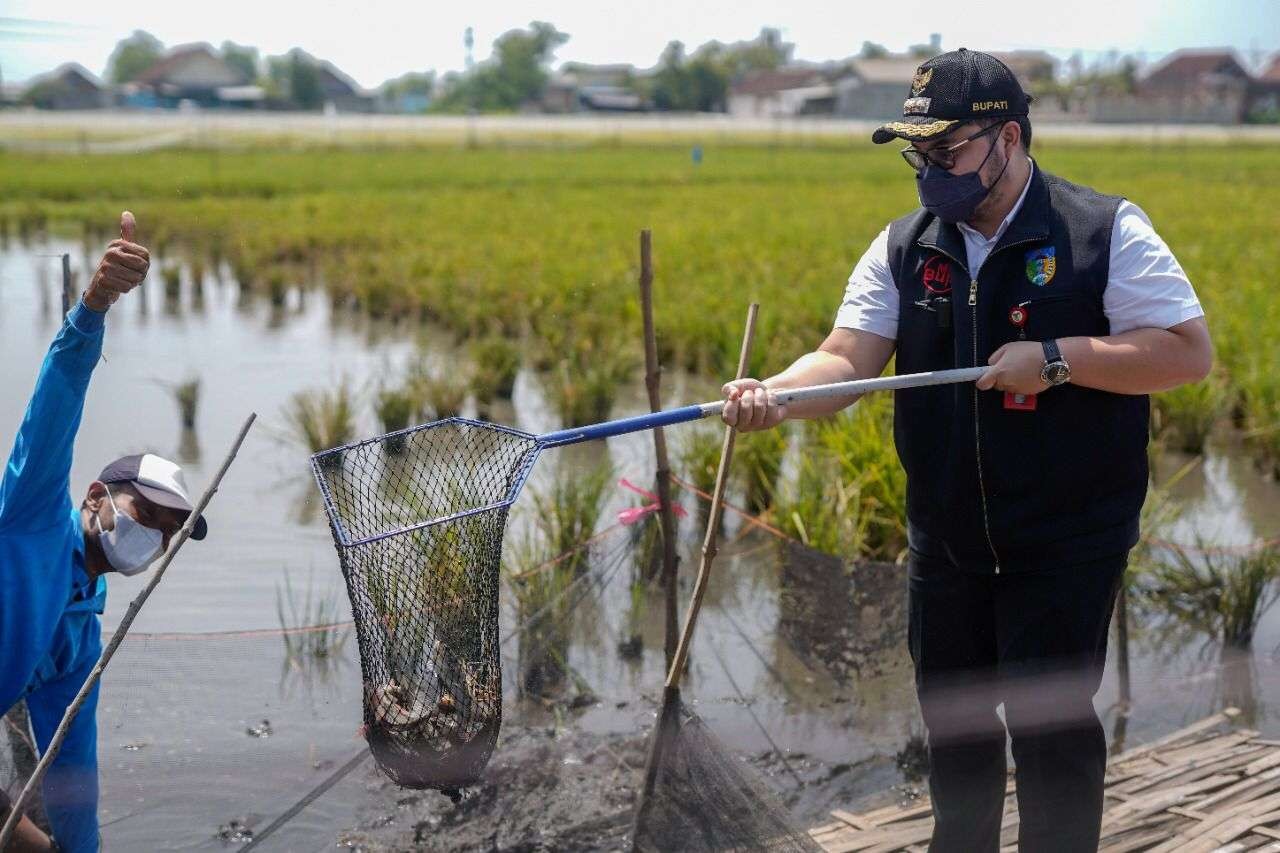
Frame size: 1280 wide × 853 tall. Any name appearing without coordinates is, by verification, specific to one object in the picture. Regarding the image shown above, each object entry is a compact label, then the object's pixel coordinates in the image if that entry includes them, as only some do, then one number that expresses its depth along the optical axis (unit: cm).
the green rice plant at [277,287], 1433
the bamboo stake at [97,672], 236
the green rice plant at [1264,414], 727
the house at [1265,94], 6906
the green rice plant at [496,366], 888
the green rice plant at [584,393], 820
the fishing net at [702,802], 332
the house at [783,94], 7362
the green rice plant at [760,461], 635
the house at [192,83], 6762
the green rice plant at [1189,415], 768
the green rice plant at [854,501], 511
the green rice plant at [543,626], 420
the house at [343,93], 8094
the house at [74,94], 4597
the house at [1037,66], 5590
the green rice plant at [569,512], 524
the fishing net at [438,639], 295
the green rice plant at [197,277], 1500
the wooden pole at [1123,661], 436
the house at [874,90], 6656
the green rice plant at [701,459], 602
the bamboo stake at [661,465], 384
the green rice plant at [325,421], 755
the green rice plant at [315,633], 435
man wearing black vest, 259
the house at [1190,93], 6375
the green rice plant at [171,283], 1459
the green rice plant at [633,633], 473
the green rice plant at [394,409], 802
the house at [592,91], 7794
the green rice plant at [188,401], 840
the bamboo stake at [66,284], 305
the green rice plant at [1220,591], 483
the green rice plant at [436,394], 828
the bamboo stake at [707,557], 346
